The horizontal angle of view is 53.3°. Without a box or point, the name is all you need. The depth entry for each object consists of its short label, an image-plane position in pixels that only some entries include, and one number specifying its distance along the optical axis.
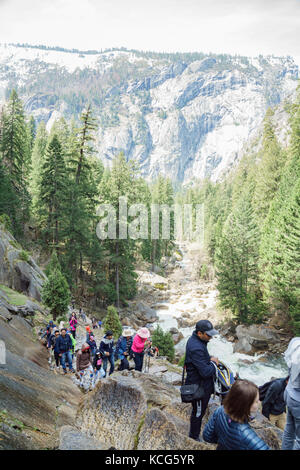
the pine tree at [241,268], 29.78
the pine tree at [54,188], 27.94
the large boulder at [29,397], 4.76
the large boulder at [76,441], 4.62
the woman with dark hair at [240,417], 3.11
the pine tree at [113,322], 19.92
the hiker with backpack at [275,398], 4.72
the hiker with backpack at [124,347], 9.95
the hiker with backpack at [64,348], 10.65
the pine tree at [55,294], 16.89
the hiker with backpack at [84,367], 9.53
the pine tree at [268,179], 37.94
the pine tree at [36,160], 37.37
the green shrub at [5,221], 21.20
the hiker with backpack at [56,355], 10.67
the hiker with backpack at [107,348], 9.90
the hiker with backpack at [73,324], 15.04
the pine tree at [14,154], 33.16
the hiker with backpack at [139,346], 8.84
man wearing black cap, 4.65
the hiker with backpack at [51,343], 12.10
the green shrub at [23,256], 19.40
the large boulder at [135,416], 4.97
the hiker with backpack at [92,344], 10.70
